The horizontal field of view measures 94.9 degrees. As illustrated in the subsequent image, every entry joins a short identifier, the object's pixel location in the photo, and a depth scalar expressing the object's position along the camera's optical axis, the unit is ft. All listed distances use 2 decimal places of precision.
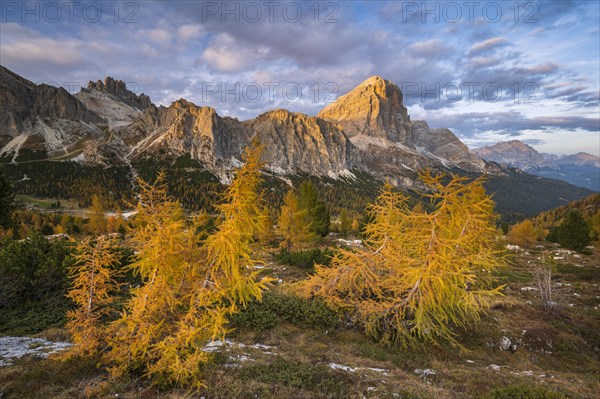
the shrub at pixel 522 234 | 189.06
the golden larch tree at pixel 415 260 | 34.60
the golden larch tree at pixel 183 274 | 24.90
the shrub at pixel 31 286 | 48.12
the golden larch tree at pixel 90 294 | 28.30
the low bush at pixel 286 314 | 49.14
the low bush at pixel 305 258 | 100.53
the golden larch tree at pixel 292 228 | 128.26
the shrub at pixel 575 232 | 161.24
